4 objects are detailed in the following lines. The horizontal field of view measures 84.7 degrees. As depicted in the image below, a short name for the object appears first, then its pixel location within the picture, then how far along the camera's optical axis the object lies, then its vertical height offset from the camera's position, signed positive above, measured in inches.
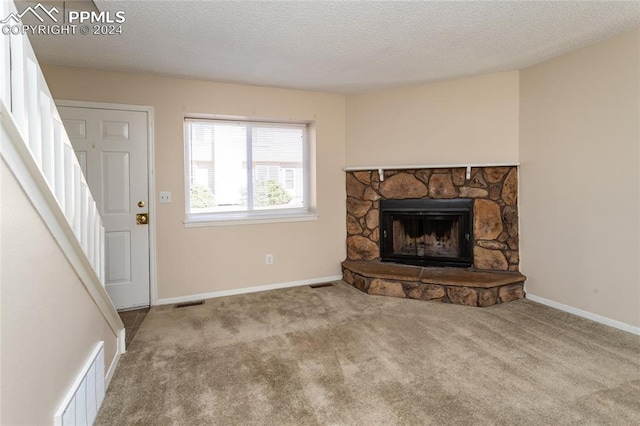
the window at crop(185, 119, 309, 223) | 147.1 +18.1
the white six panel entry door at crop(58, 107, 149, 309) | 126.3 +10.1
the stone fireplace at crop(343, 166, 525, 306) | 135.7 -11.0
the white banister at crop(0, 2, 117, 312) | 41.9 +10.3
